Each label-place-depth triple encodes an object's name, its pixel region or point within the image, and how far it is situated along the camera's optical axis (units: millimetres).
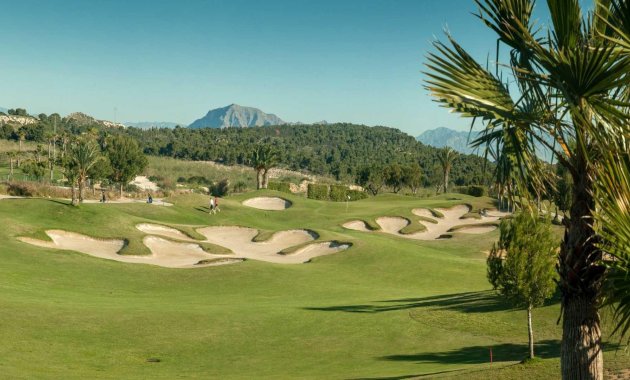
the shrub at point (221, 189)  114062
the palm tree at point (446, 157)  124450
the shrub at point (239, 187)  125500
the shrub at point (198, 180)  150750
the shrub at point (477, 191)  110481
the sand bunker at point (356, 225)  71812
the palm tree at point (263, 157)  103812
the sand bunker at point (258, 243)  49938
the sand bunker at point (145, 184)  130362
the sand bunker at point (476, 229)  72119
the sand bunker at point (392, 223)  74062
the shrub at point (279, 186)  112506
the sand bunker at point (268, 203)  83938
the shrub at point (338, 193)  115375
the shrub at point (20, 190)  62638
